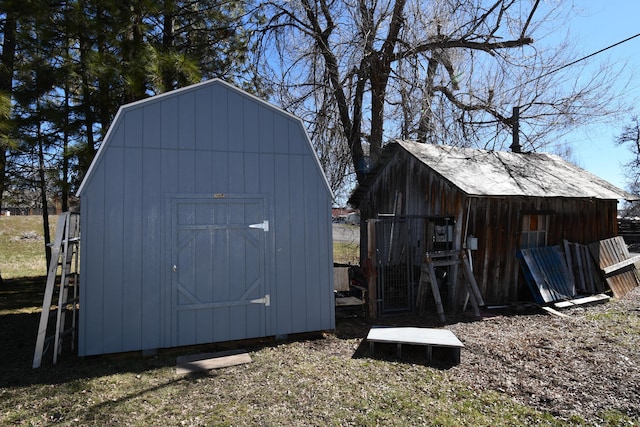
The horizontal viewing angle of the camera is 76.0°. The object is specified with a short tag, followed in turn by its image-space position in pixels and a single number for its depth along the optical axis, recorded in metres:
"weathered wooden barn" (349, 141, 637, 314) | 7.83
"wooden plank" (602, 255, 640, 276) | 9.42
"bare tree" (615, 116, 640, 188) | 26.77
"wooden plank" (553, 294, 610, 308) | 8.02
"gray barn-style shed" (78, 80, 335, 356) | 5.10
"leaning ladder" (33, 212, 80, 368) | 4.86
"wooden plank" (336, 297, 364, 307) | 7.15
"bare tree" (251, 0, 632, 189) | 10.43
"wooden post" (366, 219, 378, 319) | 7.14
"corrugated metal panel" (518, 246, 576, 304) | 8.16
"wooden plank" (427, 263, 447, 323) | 7.00
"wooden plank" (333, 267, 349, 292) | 7.93
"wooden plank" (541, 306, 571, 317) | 7.51
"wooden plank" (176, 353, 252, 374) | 4.83
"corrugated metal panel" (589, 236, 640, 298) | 9.48
